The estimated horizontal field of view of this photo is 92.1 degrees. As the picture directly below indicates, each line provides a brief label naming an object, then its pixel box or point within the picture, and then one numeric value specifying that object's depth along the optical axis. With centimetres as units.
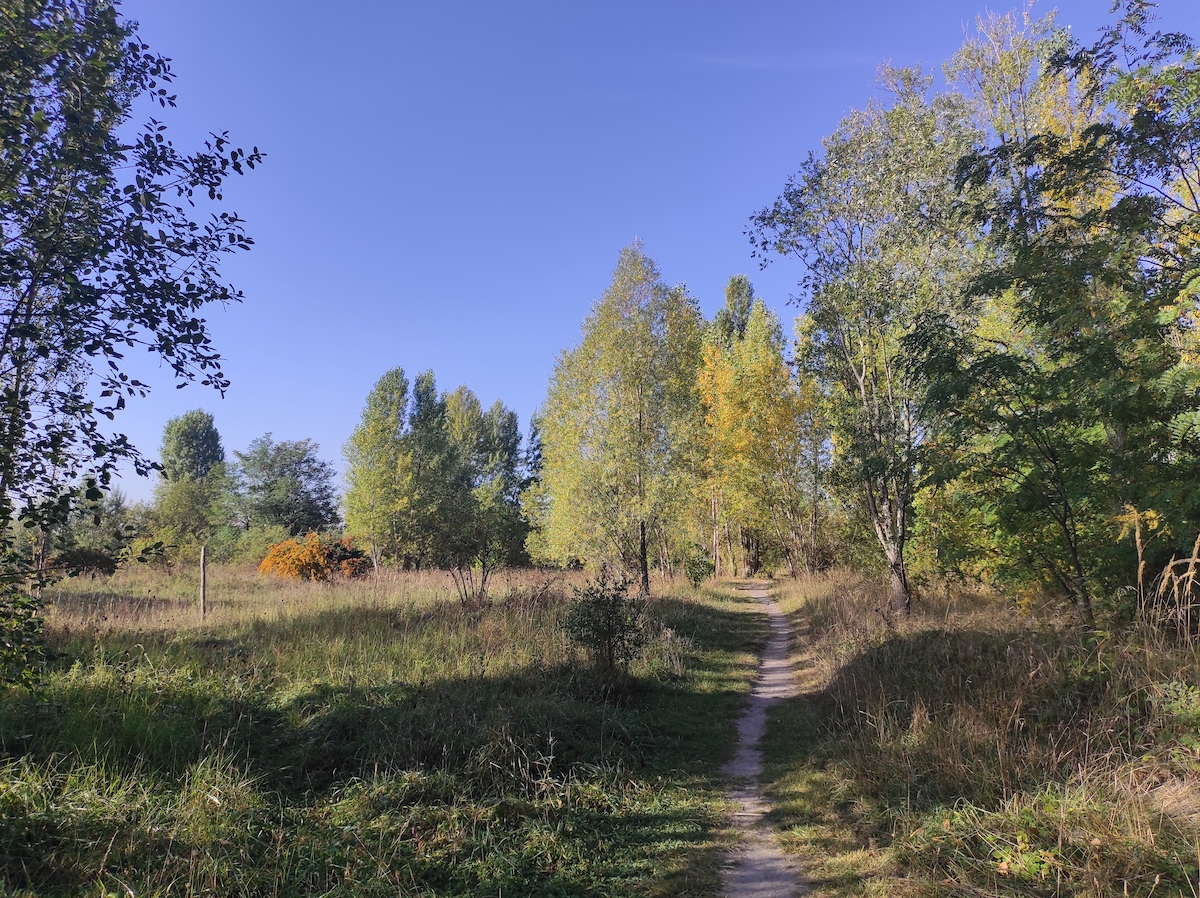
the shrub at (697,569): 2118
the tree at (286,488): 4541
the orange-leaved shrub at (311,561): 2167
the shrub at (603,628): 811
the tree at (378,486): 3038
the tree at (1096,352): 614
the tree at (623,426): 1662
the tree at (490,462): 3572
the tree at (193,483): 3856
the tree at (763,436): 2219
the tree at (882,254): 1131
